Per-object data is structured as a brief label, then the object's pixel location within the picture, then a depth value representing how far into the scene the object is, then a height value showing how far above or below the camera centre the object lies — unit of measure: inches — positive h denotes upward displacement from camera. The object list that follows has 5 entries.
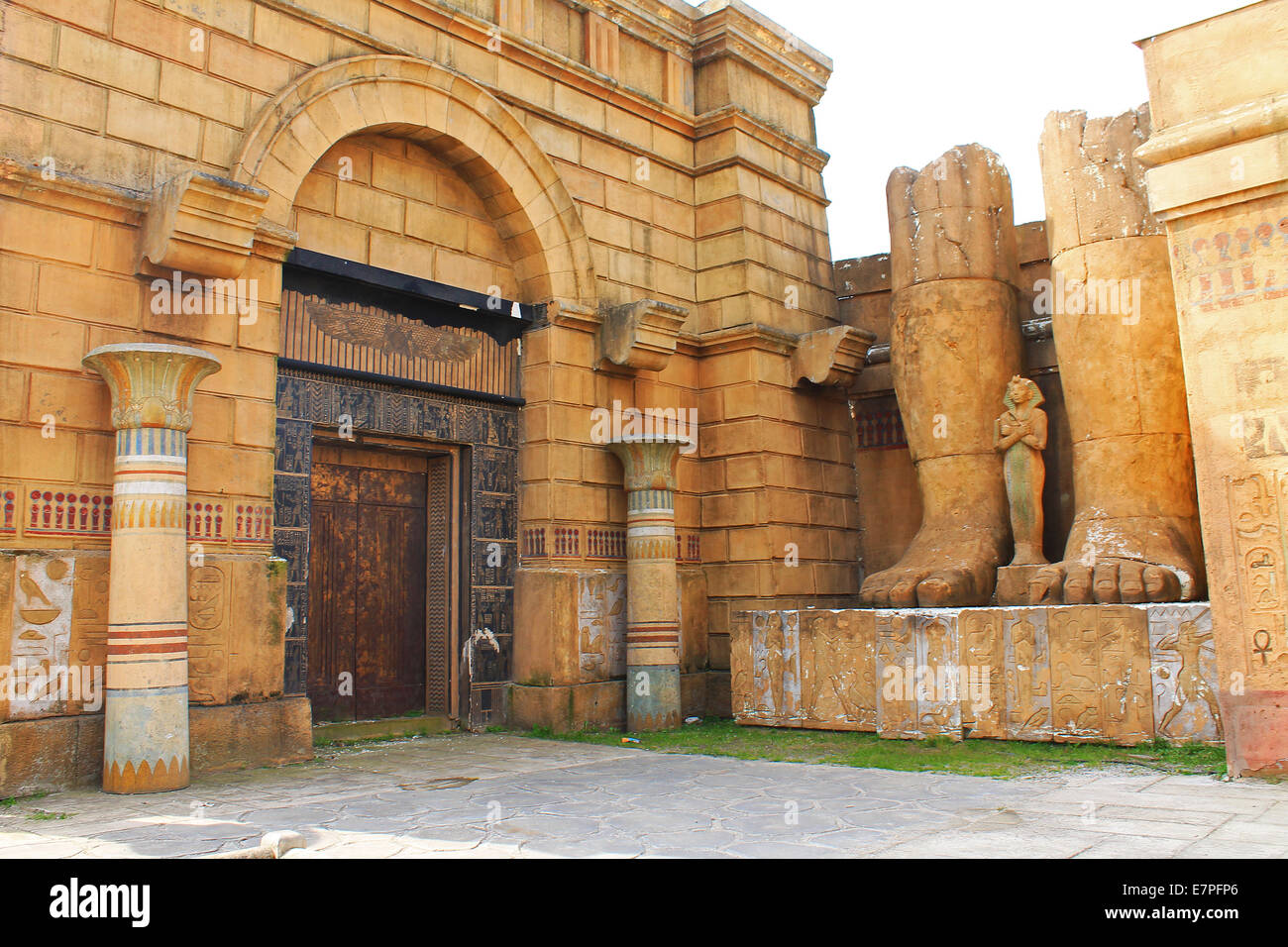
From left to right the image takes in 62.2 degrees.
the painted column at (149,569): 221.6 +11.4
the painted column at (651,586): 335.3 +6.9
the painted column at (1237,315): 212.2 +56.4
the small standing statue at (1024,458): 334.6 +43.6
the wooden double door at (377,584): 311.7 +9.6
